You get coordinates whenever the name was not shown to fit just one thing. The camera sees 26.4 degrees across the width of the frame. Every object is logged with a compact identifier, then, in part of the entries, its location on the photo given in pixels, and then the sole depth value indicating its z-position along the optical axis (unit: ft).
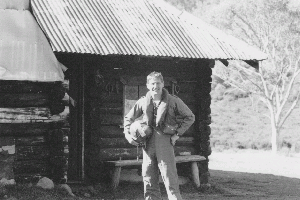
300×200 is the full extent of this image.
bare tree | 105.81
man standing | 27.20
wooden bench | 42.80
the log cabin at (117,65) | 43.11
